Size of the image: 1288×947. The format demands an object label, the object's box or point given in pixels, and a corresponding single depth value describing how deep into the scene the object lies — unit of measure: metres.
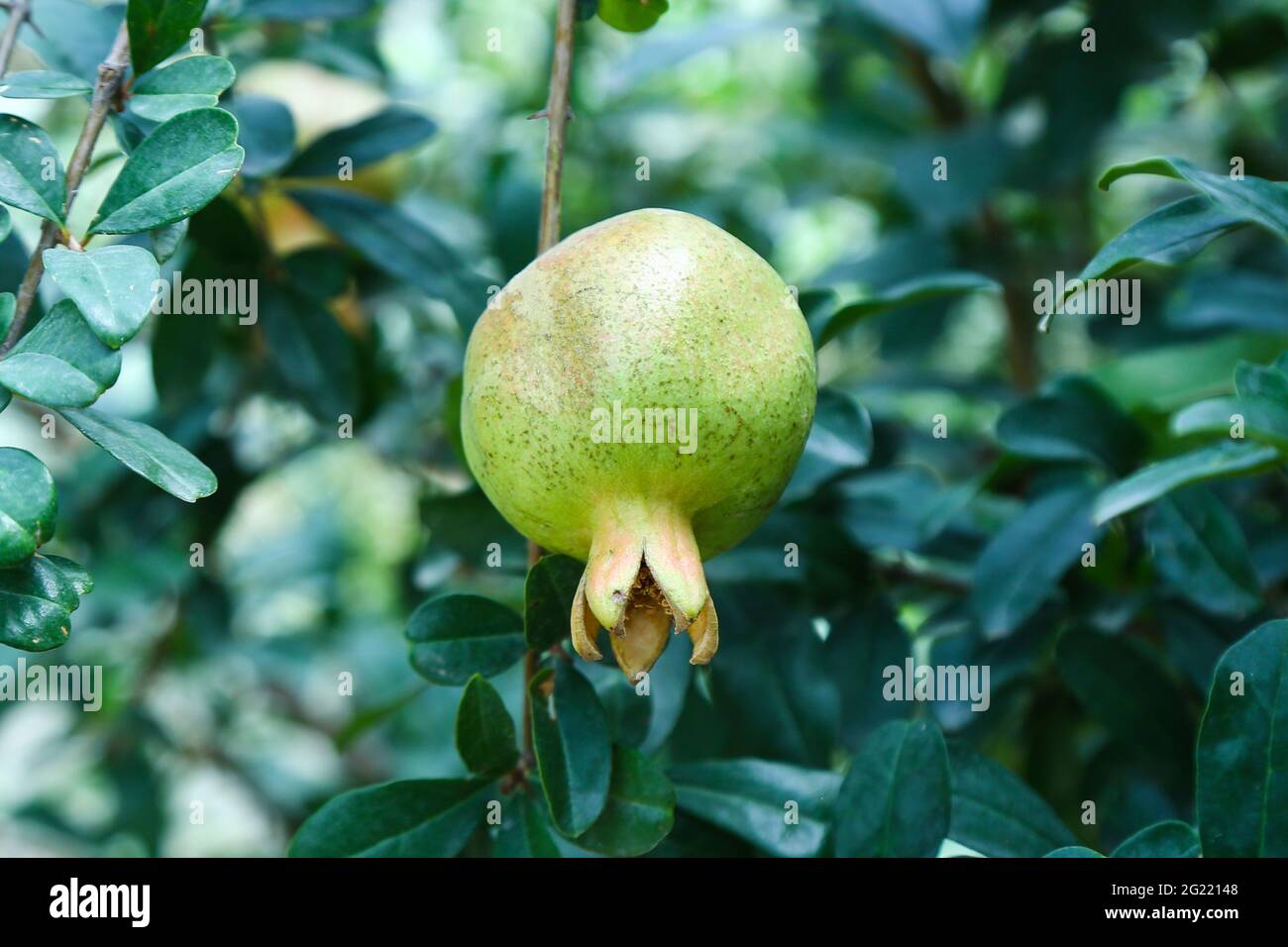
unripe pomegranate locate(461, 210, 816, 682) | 0.59
